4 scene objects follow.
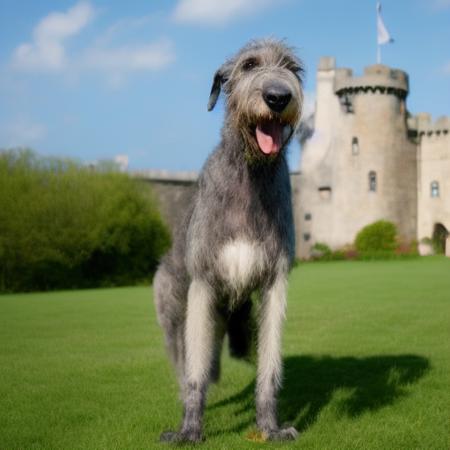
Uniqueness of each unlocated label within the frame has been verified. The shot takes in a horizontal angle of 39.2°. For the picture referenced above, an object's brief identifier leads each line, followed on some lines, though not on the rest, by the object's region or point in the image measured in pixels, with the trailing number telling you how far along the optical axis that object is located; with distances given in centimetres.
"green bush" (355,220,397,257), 4210
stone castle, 4531
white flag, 4341
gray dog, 382
